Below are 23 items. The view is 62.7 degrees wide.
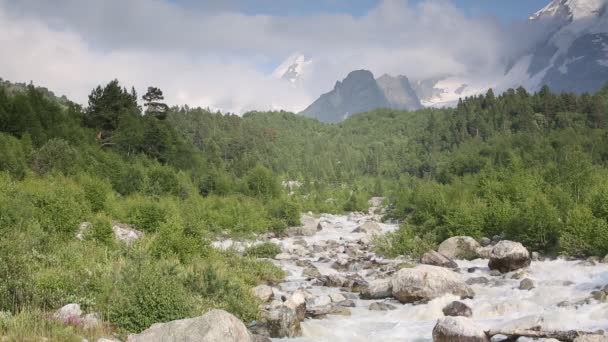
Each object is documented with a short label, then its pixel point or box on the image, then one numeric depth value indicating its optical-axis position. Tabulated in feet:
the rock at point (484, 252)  105.29
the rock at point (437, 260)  100.63
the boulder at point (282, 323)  56.75
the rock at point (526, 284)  76.02
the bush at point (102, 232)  93.35
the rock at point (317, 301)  74.54
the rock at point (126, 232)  112.78
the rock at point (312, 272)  103.45
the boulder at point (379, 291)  80.74
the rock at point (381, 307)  72.43
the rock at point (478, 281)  82.99
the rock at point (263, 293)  73.31
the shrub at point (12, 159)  156.87
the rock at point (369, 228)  201.75
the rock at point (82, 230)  97.81
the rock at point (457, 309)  65.00
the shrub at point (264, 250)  127.75
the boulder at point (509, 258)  88.89
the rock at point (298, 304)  64.80
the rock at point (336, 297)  78.43
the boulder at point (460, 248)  108.37
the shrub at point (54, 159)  170.71
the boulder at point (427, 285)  74.49
